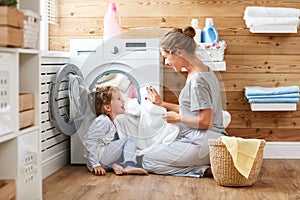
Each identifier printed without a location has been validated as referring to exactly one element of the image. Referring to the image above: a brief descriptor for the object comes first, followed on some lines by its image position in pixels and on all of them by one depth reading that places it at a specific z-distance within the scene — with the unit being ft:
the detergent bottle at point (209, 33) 14.57
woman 12.56
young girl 13.00
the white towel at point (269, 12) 14.25
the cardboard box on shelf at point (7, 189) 8.12
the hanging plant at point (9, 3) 8.36
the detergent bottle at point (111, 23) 14.38
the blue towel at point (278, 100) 14.23
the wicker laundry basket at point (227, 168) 11.37
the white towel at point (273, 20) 14.29
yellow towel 11.19
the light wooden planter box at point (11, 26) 7.83
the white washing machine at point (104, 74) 13.47
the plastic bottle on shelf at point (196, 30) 14.55
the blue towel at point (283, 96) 14.25
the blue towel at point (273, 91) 14.26
